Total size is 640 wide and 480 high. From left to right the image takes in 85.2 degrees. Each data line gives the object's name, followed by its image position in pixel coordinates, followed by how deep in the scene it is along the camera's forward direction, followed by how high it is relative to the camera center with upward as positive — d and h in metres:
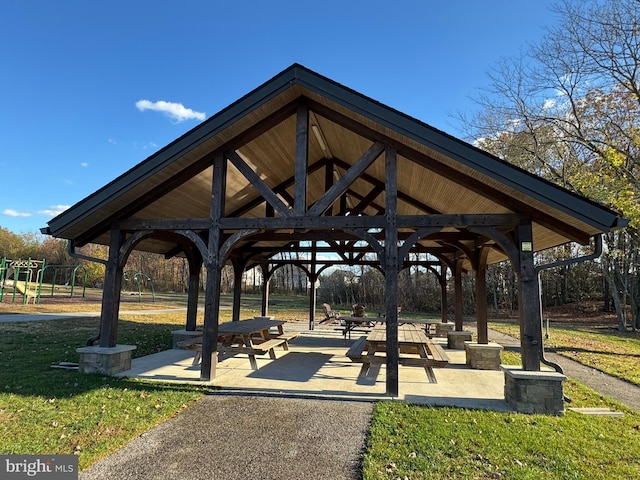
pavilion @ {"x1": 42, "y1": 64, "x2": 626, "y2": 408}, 4.77 +1.46
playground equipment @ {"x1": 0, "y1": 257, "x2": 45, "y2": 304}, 18.16 -0.31
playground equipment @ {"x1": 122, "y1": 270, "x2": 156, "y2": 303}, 35.13 +0.14
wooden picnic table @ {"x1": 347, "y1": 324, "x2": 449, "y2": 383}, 5.35 -1.07
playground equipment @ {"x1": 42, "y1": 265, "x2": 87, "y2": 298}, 35.51 +0.70
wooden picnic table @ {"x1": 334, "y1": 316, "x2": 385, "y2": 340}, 9.79 -1.46
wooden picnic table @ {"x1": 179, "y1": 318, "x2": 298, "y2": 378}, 6.04 -1.10
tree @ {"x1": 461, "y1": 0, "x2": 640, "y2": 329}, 9.83 +5.59
